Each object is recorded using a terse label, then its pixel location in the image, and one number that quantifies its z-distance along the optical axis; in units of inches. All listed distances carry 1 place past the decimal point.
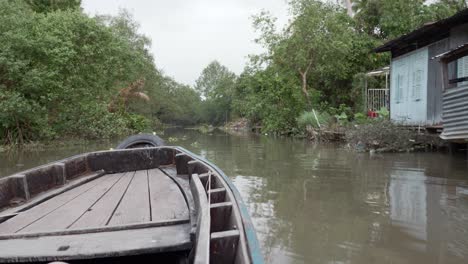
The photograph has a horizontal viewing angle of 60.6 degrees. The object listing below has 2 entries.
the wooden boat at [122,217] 85.8
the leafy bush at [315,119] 789.5
